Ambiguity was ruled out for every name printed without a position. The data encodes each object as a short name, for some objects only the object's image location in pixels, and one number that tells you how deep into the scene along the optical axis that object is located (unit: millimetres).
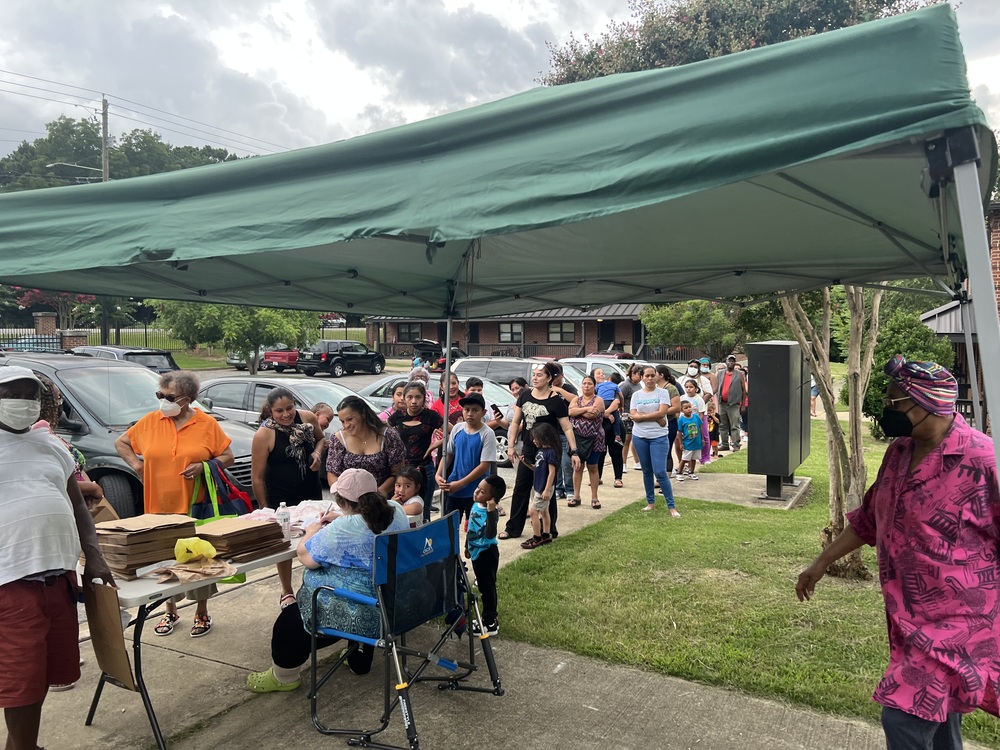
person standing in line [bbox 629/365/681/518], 8086
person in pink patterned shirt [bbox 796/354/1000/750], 2203
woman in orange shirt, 4449
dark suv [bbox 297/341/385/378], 34594
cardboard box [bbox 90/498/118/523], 3934
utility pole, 22347
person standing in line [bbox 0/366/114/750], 2672
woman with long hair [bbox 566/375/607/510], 8555
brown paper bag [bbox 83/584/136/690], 2994
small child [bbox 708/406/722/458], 12793
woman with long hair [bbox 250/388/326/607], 4809
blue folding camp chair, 3332
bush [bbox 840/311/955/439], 15648
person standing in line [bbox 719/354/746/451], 13445
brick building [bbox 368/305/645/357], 39906
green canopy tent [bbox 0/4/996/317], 1956
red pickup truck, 36750
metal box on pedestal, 8680
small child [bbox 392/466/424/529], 4473
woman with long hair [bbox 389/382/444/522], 6066
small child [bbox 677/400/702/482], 10711
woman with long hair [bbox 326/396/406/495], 4836
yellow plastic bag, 3430
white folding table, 3111
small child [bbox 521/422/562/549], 6840
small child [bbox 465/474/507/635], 4387
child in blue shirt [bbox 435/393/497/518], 5594
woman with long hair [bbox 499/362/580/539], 7078
